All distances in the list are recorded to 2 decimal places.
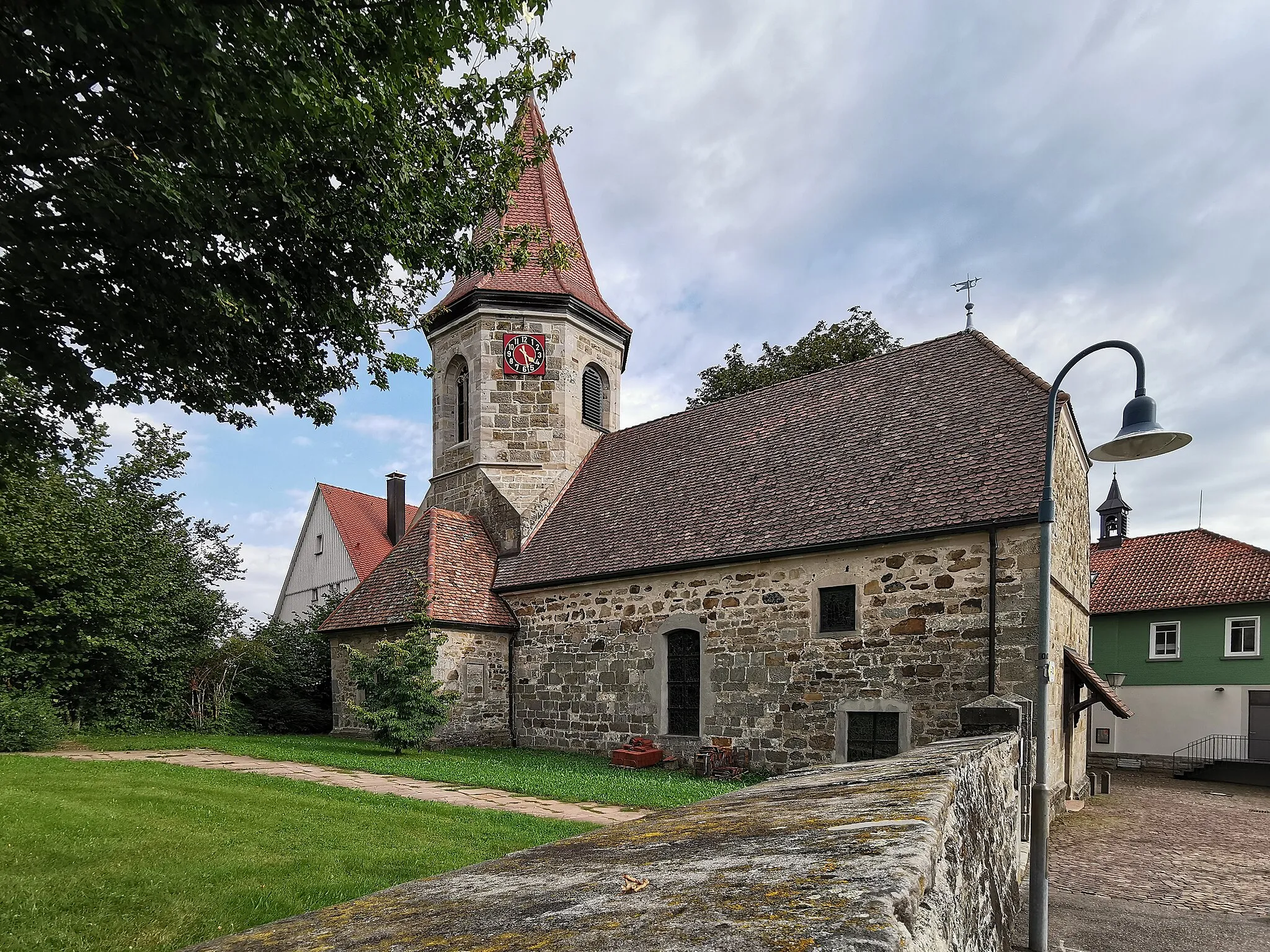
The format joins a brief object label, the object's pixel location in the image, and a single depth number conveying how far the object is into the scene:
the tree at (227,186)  4.38
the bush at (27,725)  13.59
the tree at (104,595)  15.75
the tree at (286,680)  19.77
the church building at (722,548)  11.11
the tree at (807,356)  22.52
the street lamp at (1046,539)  5.03
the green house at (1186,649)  21.75
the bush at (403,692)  13.65
